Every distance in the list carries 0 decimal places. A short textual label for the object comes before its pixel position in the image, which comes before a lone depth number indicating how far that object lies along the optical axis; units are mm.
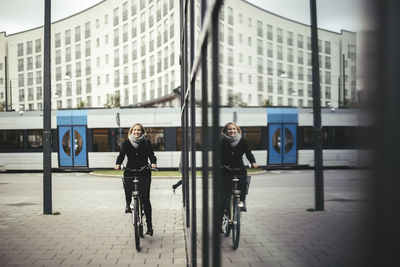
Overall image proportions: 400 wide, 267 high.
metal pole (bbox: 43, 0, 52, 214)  7496
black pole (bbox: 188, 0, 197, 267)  3125
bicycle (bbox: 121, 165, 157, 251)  4938
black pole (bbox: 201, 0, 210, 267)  1937
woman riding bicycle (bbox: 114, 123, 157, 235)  5422
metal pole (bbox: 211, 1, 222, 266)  1537
